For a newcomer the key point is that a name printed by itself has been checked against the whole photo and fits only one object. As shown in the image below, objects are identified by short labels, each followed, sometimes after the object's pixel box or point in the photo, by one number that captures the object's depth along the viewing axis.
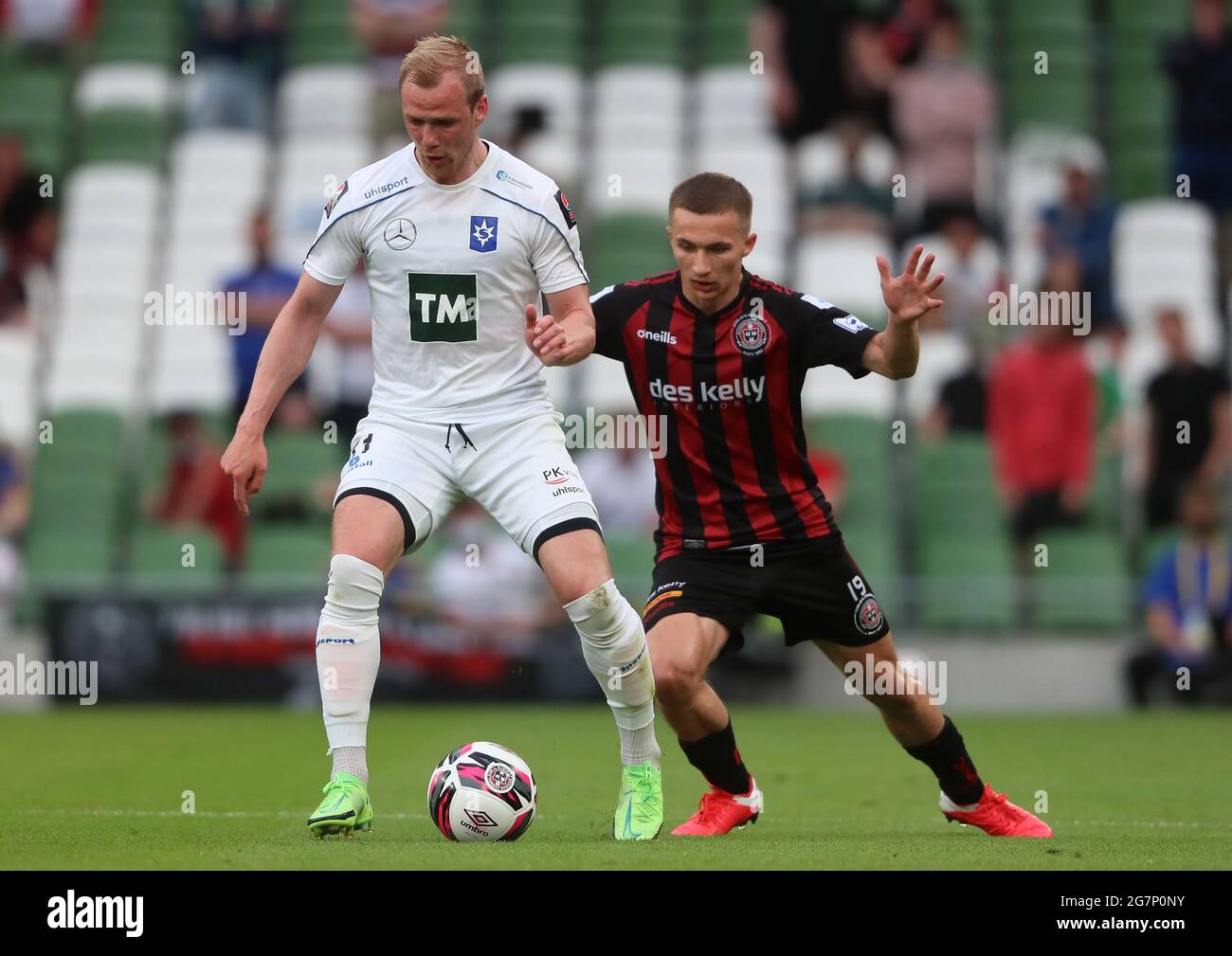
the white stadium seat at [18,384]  17.48
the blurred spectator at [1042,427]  15.57
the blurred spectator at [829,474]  15.45
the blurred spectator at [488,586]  15.22
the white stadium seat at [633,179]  18.89
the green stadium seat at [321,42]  20.55
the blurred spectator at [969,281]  16.61
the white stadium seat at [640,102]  19.78
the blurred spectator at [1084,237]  16.91
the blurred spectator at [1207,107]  18.53
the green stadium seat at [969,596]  15.52
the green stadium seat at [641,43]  20.47
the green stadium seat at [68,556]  16.36
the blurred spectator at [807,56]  18.44
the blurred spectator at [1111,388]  16.16
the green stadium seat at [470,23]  20.25
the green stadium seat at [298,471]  16.33
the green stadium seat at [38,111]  19.95
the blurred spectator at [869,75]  18.02
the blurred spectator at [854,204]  18.02
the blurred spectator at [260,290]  15.87
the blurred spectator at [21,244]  18.20
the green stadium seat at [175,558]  15.86
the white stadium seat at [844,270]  17.78
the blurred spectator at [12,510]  16.08
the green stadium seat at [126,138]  20.02
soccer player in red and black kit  7.00
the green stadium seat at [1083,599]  15.59
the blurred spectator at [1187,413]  15.65
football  6.40
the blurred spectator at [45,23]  20.77
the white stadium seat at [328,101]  19.88
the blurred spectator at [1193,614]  14.83
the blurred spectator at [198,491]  16.17
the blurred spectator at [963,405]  16.34
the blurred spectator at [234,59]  19.59
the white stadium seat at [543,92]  19.27
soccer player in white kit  6.48
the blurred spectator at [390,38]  19.20
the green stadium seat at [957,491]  16.44
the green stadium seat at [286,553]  15.98
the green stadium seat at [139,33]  20.77
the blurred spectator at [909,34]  18.31
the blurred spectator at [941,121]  17.78
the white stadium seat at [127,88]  20.38
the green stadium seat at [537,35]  20.33
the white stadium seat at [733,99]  19.56
